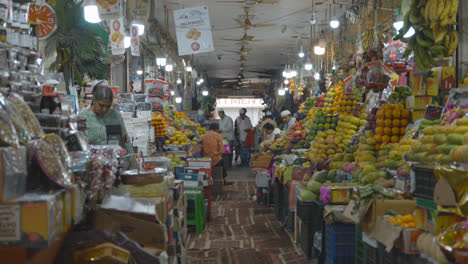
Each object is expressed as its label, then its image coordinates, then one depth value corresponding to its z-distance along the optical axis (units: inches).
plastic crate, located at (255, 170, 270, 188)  356.4
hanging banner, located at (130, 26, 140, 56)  343.6
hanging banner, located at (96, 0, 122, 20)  244.1
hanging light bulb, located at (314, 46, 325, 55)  453.4
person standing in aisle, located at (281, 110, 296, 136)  463.5
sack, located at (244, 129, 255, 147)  647.1
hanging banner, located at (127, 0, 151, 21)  313.8
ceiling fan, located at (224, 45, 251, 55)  679.7
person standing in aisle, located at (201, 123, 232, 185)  370.0
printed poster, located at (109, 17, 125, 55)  301.6
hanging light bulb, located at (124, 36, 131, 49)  321.7
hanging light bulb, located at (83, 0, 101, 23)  214.8
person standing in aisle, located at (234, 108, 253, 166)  662.8
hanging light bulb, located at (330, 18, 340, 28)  379.9
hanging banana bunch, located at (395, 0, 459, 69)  167.2
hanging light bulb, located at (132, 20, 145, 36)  335.9
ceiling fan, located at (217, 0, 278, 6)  428.1
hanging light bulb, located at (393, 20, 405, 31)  290.4
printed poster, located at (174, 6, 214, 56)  362.9
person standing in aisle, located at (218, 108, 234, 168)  606.2
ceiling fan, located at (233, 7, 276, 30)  480.4
